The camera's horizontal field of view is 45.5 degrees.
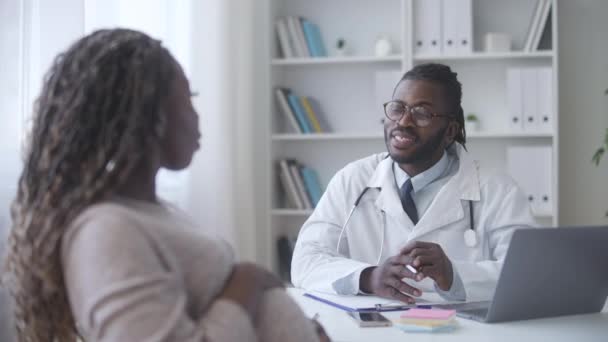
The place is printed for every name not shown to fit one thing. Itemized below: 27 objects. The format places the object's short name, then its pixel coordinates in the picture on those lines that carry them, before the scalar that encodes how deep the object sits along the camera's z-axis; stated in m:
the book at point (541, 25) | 3.51
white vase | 3.74
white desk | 1.26
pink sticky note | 1.33
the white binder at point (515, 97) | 3.56
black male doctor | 1.91
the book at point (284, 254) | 3.84
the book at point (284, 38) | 3.83
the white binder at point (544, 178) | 3.55
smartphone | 1.34
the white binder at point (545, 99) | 3.53
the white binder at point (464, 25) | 3.54
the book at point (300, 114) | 3.80
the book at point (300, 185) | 3.81
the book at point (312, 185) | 3.81
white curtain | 3.33
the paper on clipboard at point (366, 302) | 1.52
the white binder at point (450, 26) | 3.56
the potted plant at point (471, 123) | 3.69
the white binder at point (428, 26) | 3.59
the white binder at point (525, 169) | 3.57
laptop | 1.31
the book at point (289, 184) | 3.81
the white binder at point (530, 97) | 3.55
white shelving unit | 3.71
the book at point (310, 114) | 3.82
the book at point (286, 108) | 3.80
